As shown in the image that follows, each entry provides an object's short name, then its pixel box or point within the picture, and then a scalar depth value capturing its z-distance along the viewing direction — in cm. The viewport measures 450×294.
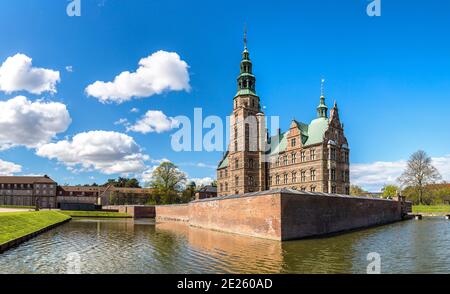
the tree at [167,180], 7640
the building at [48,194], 10469
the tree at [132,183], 13375
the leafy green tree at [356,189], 9479
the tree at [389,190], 9206
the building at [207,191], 8894
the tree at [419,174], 6761
